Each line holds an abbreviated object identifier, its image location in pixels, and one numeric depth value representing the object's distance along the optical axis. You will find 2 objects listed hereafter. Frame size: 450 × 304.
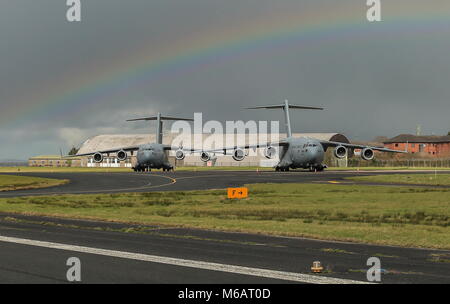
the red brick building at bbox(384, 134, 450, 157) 196.25
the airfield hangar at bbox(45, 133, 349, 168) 133.98
